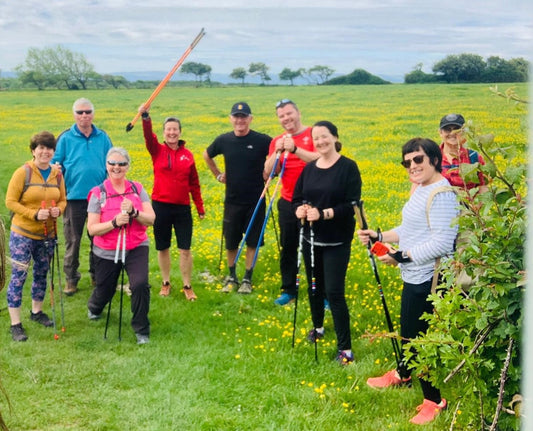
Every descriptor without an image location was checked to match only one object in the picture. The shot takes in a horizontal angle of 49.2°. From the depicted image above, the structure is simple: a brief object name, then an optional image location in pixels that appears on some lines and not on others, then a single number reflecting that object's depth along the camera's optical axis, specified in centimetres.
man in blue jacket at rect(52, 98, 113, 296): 870
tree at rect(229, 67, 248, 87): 6738
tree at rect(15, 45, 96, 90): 7394
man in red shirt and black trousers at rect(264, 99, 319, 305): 762
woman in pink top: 734
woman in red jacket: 848
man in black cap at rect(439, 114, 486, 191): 633
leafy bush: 271
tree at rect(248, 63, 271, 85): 5669
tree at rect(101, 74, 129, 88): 7250
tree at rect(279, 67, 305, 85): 6606
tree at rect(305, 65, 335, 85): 5888
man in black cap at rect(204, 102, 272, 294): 875
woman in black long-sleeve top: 647
